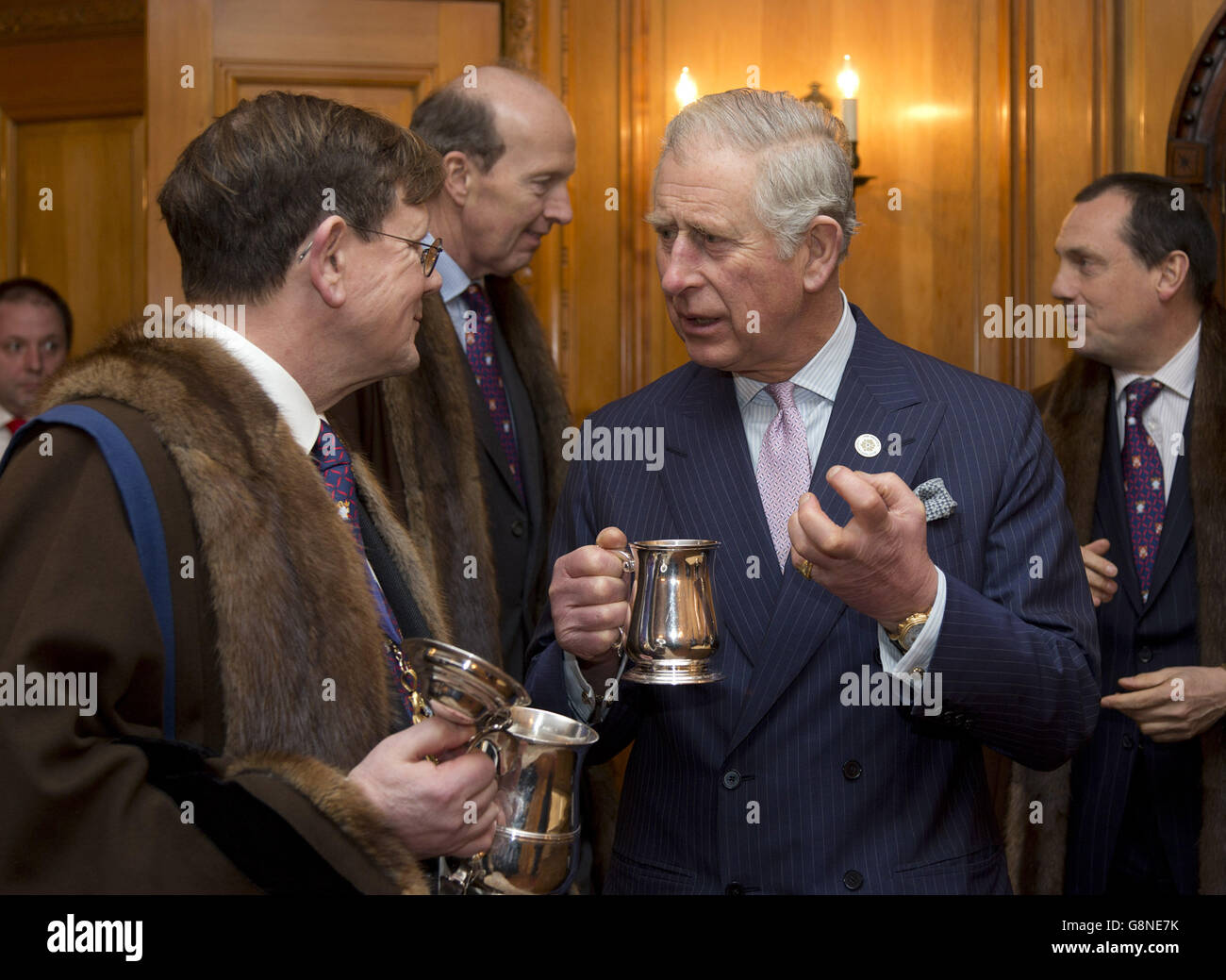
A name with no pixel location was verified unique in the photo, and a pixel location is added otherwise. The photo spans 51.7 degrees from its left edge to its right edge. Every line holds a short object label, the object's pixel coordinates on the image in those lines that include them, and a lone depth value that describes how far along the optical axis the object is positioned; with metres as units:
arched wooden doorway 3.83
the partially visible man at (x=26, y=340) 4.16
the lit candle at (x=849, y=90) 4.09
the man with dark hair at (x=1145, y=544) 2.75
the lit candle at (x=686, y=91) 4.09
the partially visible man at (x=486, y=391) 2.69
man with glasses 1.30
